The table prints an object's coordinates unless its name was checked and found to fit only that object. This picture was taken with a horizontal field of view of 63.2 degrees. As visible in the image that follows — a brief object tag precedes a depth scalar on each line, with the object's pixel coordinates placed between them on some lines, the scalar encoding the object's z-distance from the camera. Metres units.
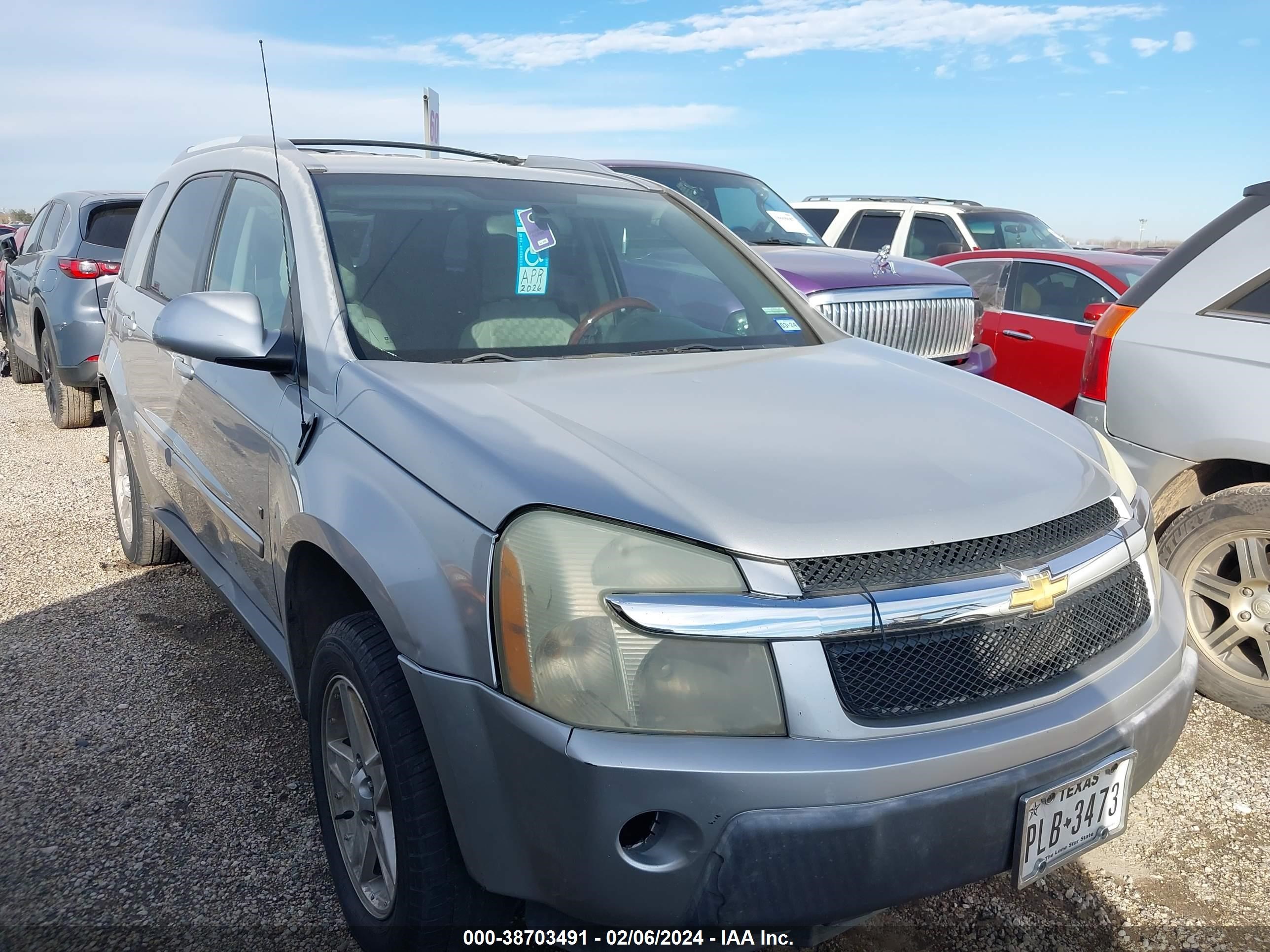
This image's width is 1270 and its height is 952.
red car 6.63
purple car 5.70
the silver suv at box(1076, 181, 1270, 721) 3.35
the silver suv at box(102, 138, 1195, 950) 1.66
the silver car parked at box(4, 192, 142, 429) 7.61
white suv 10.52
